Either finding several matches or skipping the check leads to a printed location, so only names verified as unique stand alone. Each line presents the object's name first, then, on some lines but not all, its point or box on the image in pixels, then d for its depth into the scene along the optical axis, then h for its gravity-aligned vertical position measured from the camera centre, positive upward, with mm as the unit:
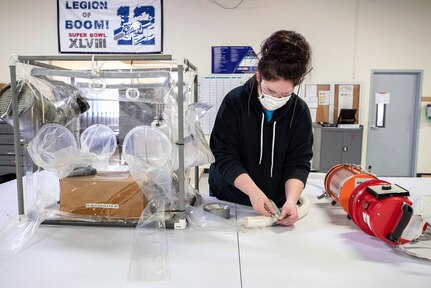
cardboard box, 1016 -288
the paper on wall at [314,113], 4059 +20
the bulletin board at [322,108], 4023 +82
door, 4066 -101
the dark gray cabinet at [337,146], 3652 -380
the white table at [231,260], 715 -395
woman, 1057 -119
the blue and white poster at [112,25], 3941 +1143
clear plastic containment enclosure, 996 -98
